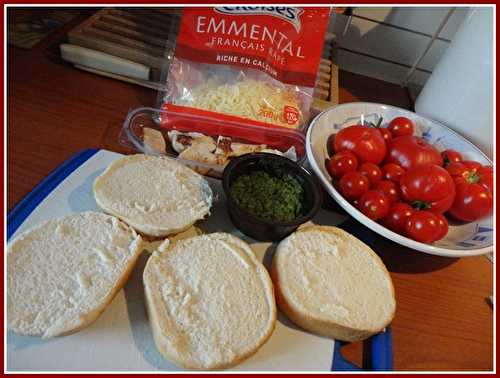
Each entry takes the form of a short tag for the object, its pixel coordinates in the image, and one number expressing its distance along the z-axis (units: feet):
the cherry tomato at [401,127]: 1.28
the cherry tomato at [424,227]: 0.99
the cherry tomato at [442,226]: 1.01
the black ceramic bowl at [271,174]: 0.93
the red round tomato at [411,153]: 1.15
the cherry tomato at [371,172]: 1.12
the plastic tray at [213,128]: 1.22
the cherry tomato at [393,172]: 1.14
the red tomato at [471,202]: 1.07
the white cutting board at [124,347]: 0.78
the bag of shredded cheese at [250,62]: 1.26
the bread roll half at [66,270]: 0.79
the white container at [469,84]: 1.21
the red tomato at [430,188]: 1.04
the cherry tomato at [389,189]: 1.08
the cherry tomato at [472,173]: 1.15
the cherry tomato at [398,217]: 1.03
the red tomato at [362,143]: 1.16
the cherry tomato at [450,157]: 1.21
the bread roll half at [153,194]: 0.96
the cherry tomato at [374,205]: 1.02
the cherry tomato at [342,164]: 1.12
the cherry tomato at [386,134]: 1.25
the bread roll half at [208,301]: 0.79
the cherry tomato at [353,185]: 1.06
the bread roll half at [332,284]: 0.86
